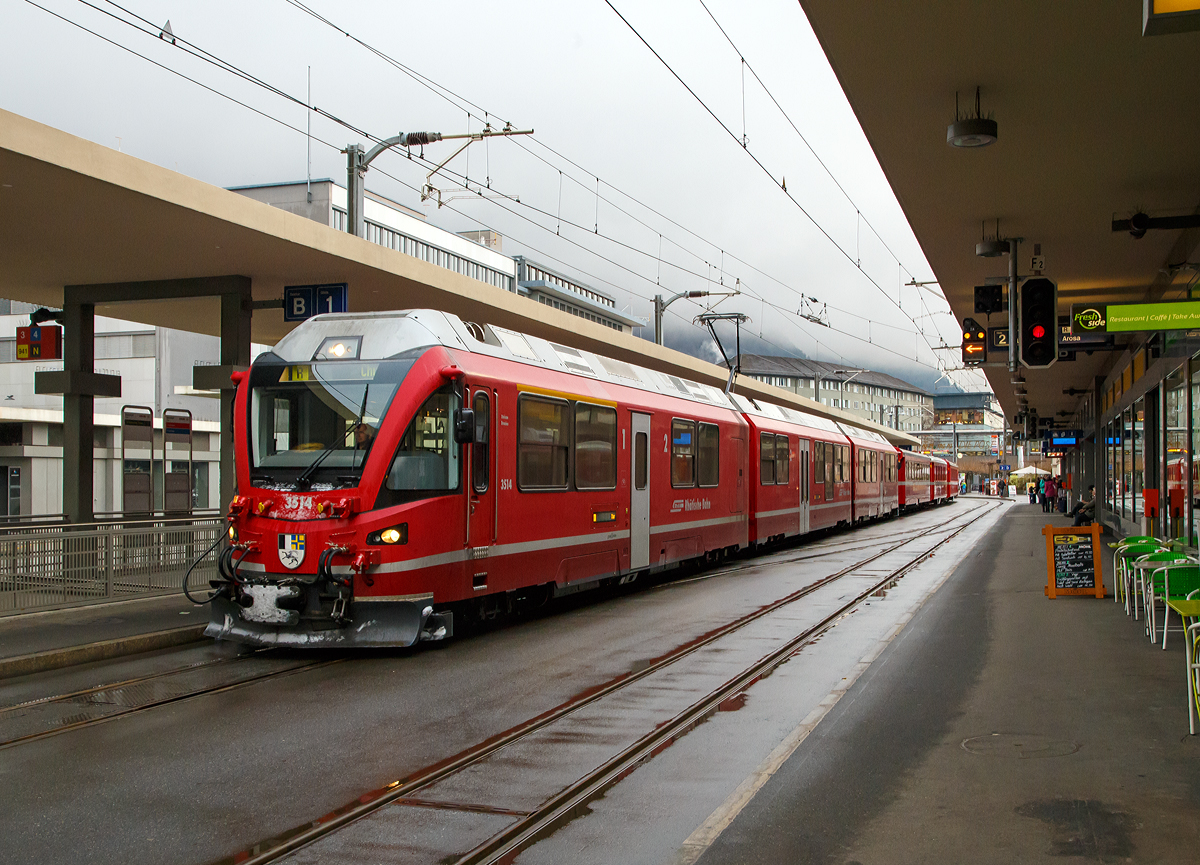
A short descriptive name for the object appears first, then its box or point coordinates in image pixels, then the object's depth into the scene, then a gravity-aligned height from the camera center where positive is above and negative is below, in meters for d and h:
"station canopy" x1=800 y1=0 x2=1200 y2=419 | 8.03 +3.34
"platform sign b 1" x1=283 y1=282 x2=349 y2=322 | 15.39 +2.52
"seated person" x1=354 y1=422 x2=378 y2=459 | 9.77 +0.30
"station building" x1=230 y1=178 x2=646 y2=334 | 56.34 +14.75
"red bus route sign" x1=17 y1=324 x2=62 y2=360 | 16.92 +2.06
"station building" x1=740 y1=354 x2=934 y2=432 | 146.50 +11.86
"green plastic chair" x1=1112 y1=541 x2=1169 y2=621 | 12.35 -1.26
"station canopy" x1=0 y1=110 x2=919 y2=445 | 10.38 +2.87
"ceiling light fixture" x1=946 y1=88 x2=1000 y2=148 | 9.47 +3.04
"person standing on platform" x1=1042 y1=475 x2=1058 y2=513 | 50.41 -1.34
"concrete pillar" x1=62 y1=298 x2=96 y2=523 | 16.14 +0.73
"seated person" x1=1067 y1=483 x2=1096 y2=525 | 22.48 -1.05
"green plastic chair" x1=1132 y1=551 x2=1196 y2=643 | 10.48 -1.22
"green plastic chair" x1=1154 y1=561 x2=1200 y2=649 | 10.38 -1.13
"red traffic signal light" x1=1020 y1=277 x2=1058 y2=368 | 13.45 +1.86
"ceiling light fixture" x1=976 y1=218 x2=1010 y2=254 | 14.22 +2.99
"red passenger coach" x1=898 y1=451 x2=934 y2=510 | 44.12 -0.61
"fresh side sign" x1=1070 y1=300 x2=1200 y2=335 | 11.56 +1.73
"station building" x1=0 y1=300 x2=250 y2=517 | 30.17 +1.81
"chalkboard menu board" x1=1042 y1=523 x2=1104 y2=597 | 14.16 -1.29
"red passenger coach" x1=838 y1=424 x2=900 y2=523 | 32.47 -0.21
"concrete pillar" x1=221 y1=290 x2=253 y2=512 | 15.32 +1.90
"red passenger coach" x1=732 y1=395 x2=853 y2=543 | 21.45 -0.11
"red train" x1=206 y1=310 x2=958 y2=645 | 9.62 -0.13
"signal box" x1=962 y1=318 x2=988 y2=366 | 17.56 +2.11
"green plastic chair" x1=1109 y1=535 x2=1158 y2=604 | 13.08 -1.37
